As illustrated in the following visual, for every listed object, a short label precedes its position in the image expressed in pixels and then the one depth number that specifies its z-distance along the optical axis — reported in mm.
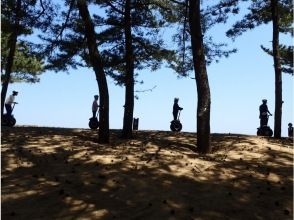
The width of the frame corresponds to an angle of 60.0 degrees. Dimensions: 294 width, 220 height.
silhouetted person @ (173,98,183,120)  14203
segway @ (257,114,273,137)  13535
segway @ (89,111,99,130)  13704
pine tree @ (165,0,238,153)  9231
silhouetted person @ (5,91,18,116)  13384
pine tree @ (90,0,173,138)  11566
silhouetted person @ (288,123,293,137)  18432
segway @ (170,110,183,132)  14319
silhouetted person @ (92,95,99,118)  13517
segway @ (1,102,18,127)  13776
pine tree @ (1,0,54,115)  10639
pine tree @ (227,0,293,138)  12056
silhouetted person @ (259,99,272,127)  13446
